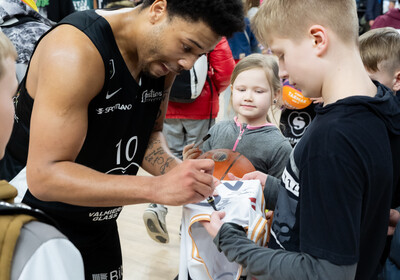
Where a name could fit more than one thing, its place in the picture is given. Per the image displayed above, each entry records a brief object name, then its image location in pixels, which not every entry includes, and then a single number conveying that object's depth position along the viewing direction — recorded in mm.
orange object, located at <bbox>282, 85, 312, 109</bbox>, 3023
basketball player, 1193
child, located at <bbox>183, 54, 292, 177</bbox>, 2195
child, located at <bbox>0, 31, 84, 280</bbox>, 682
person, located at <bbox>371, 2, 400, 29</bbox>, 4488
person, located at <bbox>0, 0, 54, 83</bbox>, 2199
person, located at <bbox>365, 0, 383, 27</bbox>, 7500
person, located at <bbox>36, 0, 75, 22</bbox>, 3193
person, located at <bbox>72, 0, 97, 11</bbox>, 4600
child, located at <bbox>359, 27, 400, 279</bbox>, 1956
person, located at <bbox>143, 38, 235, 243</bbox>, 3275
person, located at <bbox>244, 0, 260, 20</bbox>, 4323
